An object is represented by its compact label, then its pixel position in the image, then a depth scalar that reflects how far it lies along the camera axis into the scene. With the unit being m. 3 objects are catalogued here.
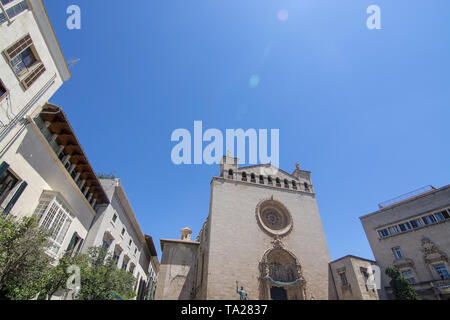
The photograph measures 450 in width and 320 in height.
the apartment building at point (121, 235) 17.06
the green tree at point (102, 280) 11.77
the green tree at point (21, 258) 7.46
